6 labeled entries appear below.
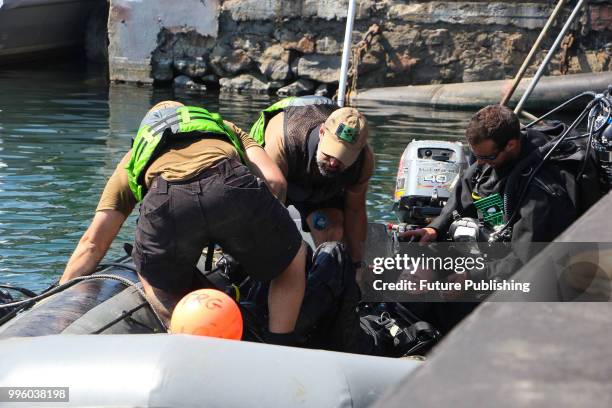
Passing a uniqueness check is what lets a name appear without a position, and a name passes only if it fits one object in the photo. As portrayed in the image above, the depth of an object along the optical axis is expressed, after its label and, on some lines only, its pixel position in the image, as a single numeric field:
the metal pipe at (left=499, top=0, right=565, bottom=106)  17.08
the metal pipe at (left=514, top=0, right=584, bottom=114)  16.58
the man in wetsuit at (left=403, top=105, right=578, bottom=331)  8.77
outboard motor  11.89
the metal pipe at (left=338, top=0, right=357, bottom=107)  15.75
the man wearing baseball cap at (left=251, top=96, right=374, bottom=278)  9.05
